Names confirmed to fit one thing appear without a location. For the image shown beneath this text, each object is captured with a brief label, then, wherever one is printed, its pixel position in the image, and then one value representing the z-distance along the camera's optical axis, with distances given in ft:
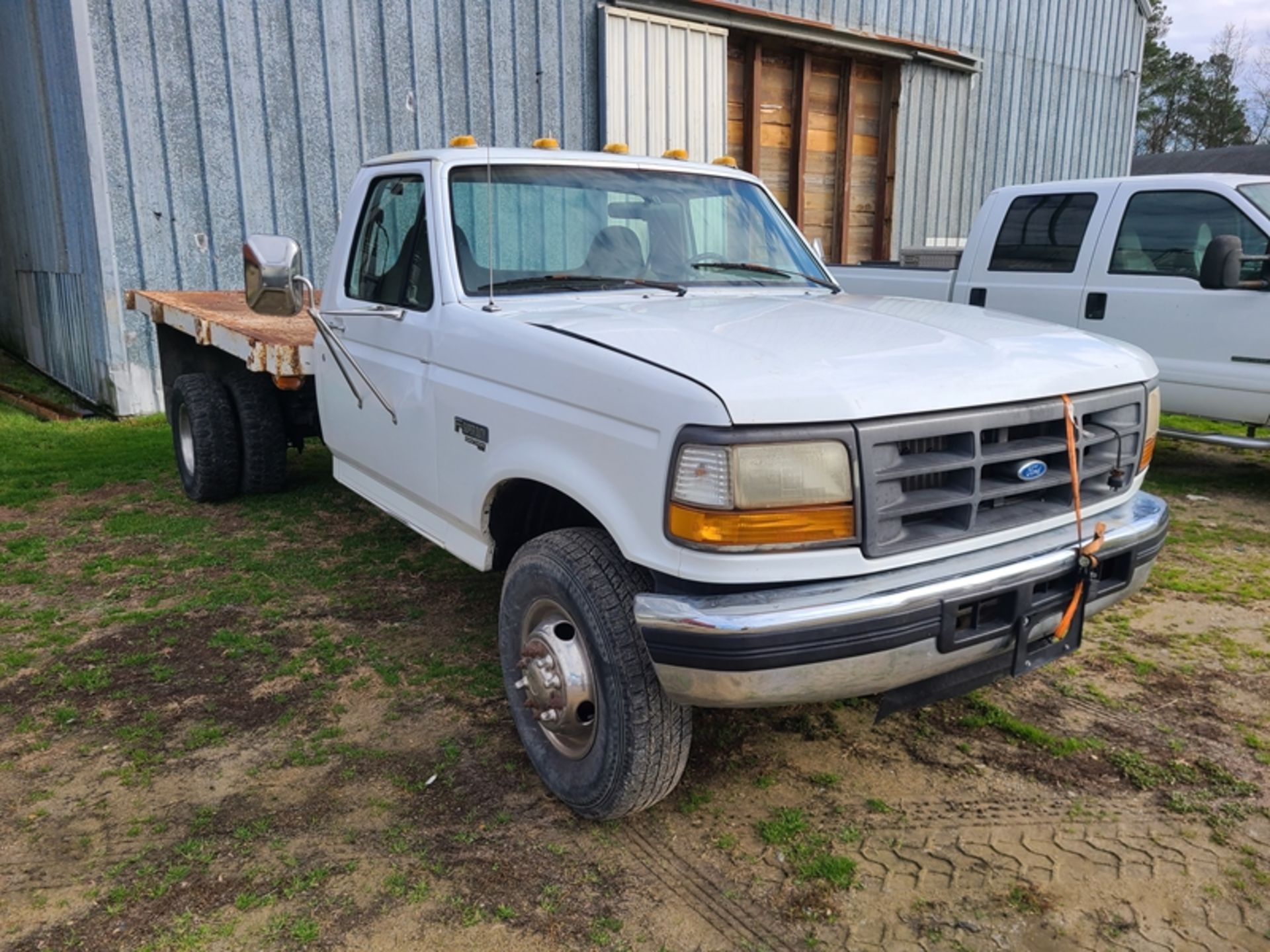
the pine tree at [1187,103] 150.61
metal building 26.86
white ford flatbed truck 7.82
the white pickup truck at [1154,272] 19.16
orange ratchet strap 9.14
